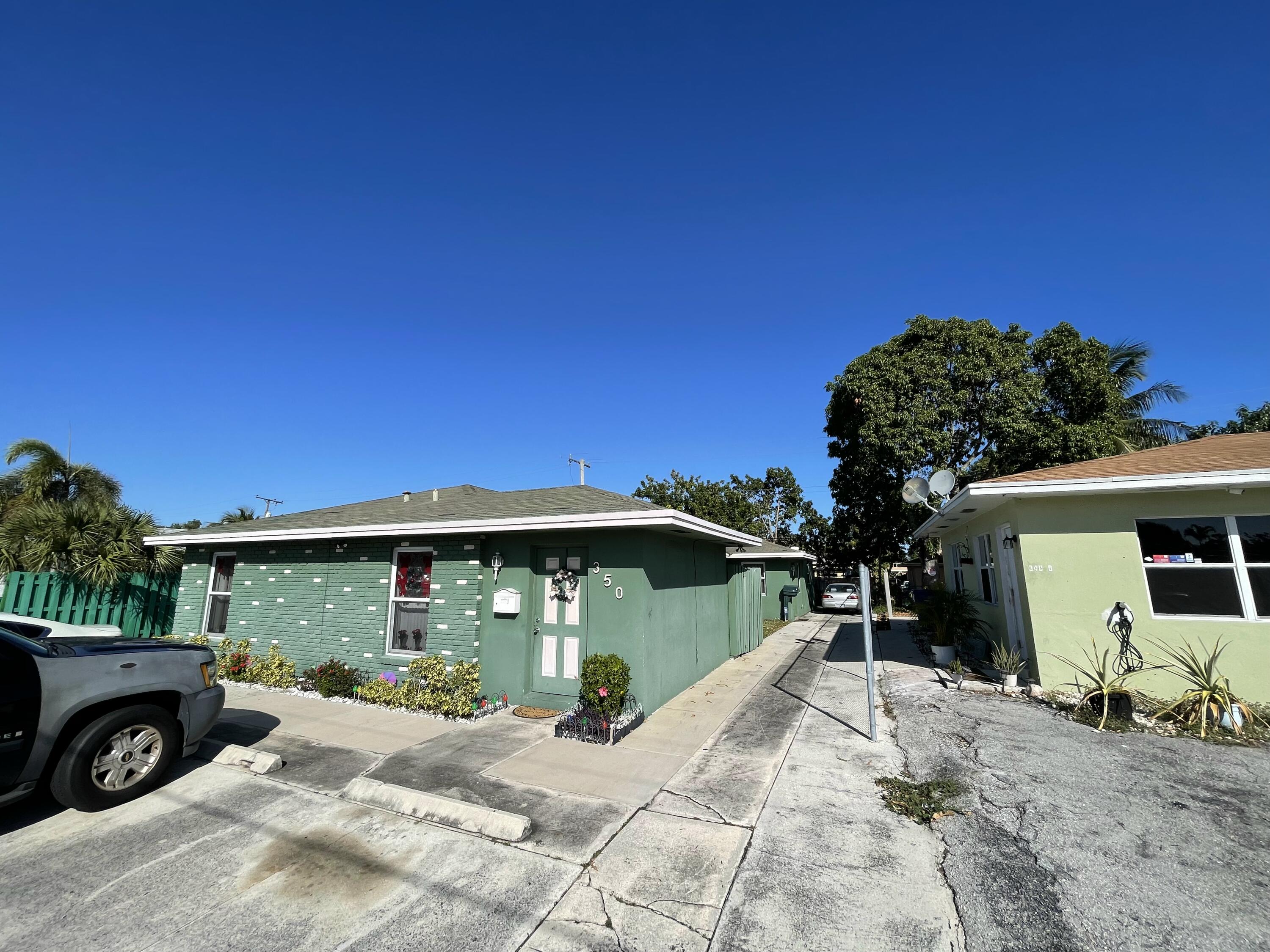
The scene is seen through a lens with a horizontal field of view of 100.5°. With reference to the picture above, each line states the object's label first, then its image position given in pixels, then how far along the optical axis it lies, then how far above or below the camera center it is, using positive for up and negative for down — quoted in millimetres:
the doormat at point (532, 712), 7254 -1726
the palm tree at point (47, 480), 14336 +3069
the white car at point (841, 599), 25891 -753
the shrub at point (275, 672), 8766 -1380
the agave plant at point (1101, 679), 6492 -1269
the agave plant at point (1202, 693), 6082 -1312
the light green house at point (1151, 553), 6633 +367
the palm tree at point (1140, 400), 19375 +6696
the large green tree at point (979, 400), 15758 +5535
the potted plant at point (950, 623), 10039 -772
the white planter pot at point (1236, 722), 6004 -1579
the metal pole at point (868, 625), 5395 -408
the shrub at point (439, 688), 7172 -1404
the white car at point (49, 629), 6340 -545
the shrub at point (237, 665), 9258 -1331
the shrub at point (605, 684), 6535 -1221
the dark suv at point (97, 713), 3863 -1007
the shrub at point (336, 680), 8156 -1407
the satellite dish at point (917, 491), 9531 +1635
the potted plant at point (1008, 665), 7871 -1266
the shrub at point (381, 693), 7652 -1523
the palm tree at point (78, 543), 10844 +956
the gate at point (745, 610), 12031 -628
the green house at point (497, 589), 7363 -32
